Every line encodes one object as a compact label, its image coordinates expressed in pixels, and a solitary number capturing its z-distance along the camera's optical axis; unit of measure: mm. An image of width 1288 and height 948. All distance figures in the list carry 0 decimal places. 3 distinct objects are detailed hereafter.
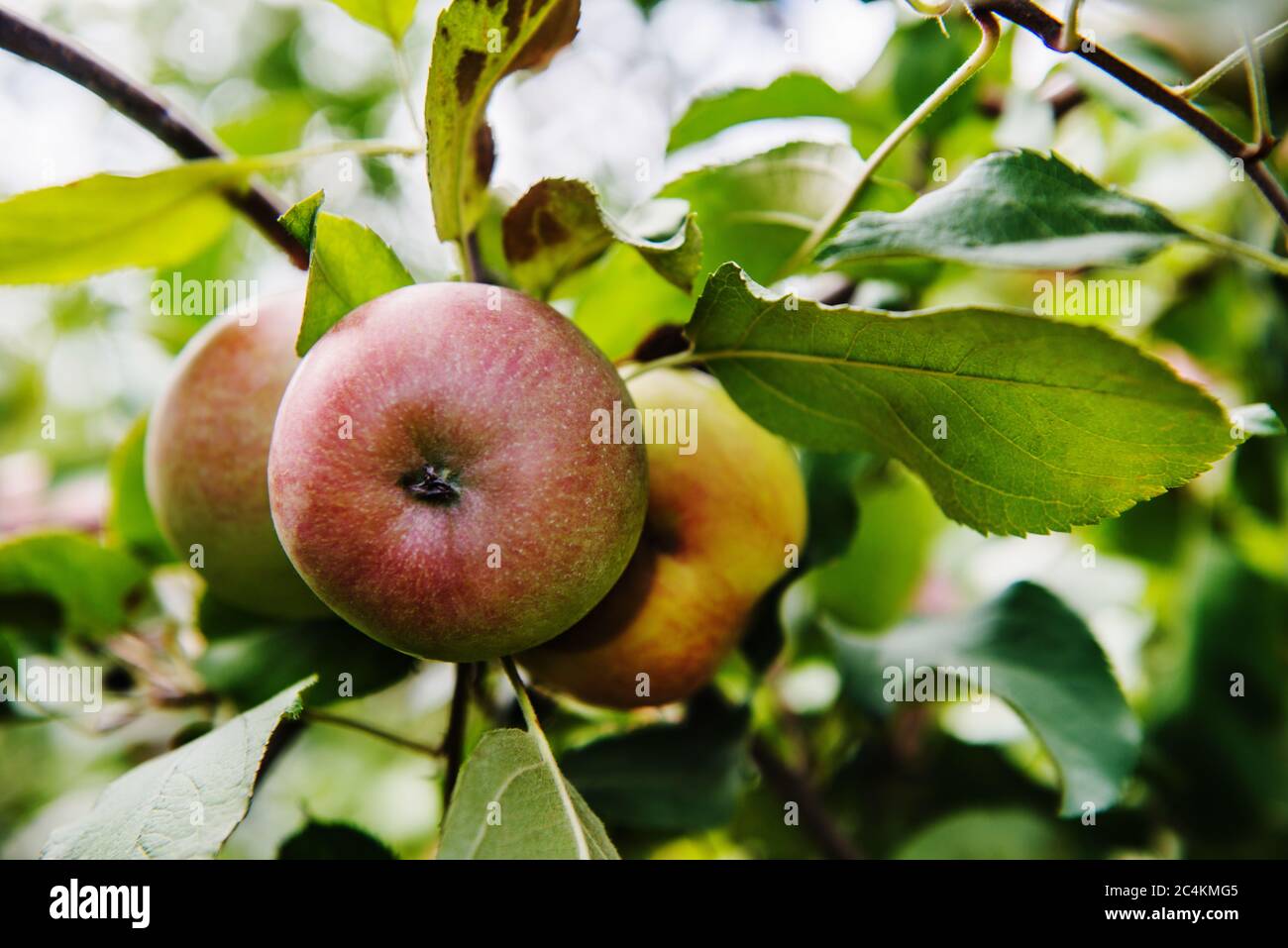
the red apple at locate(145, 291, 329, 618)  352
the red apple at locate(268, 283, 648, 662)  293
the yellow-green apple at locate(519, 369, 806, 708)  352
